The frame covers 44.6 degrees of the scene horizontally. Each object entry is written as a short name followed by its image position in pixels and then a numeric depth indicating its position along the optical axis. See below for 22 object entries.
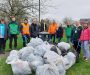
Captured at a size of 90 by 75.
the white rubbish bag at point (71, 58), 4.00
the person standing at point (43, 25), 6.78
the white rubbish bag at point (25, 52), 3.77
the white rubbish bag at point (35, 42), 4.58
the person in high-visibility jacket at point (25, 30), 5.66
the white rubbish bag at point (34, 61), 3.44
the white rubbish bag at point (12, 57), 3.77
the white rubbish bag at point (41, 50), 3.81
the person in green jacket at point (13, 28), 5.37
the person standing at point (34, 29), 5.91
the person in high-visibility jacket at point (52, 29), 6.47
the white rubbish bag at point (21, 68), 3.36
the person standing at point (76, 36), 4.75
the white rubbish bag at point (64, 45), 4.48
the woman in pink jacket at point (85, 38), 4.39
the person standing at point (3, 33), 5.00
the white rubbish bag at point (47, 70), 3.18
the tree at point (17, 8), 14.53
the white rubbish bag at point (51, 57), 3.45
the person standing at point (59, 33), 6.44
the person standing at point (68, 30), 6.11
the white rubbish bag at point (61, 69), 3.33
